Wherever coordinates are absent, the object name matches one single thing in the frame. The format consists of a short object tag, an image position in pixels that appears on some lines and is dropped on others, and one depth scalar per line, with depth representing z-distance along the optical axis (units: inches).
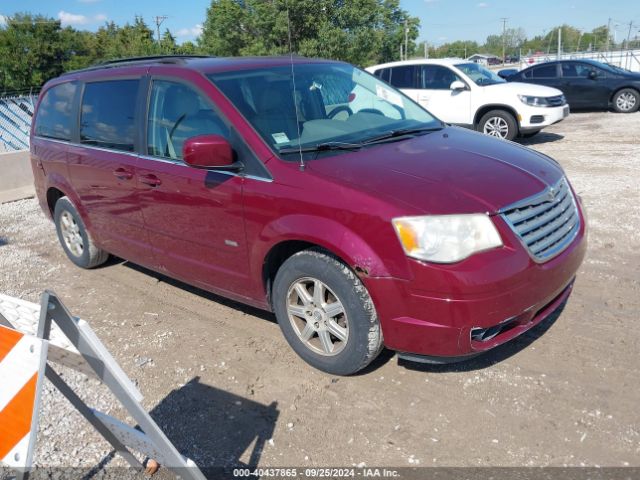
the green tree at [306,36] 884.6
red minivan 111.4
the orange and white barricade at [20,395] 66.9
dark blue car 576.1
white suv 415.5
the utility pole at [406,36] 1766.7
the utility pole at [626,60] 1106.6
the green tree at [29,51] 1808.6
